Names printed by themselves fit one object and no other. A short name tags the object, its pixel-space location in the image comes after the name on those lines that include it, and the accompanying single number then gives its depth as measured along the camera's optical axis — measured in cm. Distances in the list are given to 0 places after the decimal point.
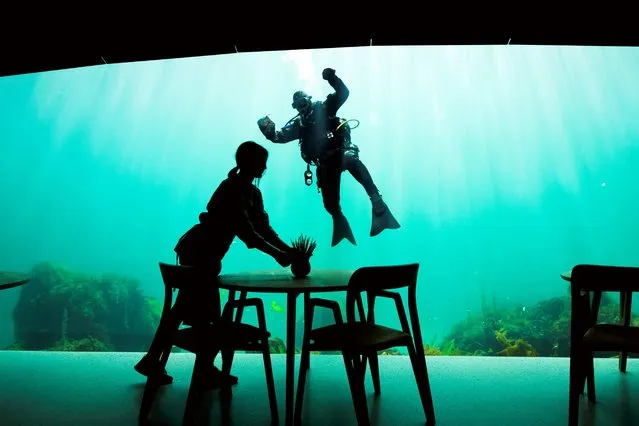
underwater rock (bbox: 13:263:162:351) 1188
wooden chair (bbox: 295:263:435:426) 198
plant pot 256
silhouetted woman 256
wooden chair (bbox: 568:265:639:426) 191
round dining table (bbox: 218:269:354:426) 208
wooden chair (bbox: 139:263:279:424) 211
